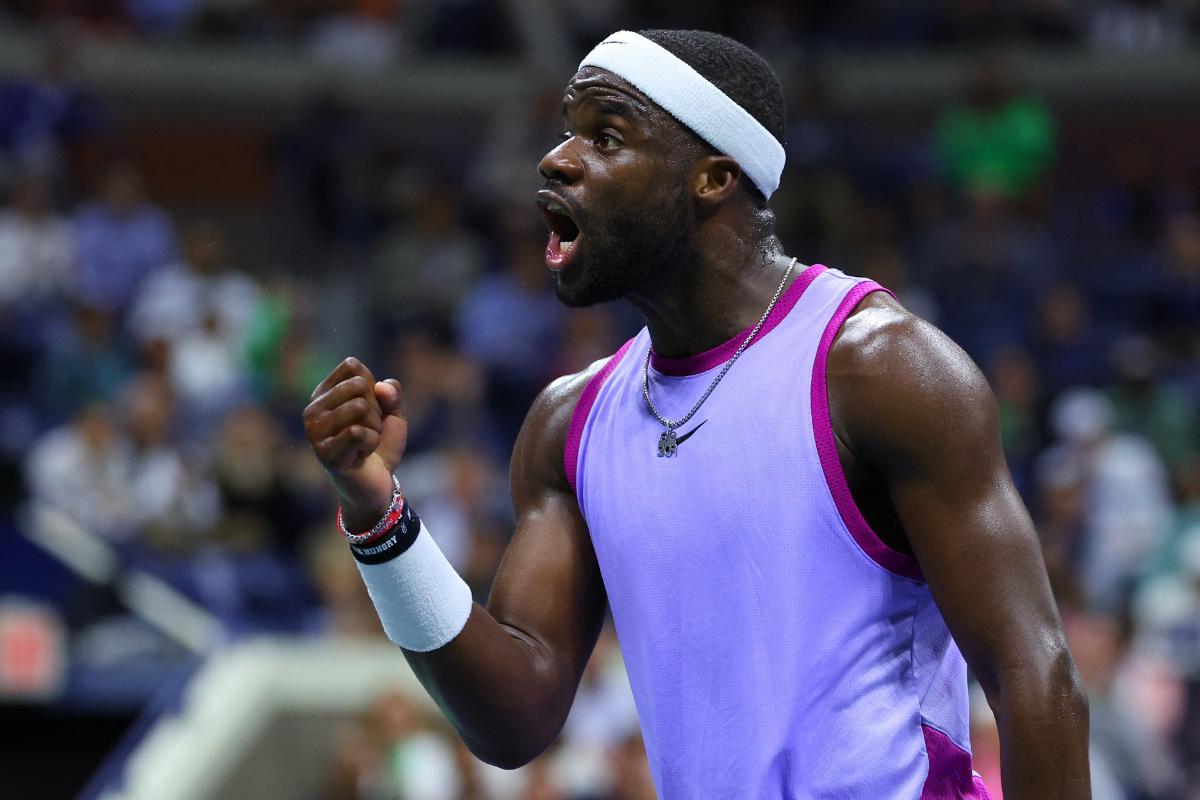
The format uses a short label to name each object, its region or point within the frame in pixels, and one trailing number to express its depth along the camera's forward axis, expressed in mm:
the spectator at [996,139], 12461
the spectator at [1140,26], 14578
